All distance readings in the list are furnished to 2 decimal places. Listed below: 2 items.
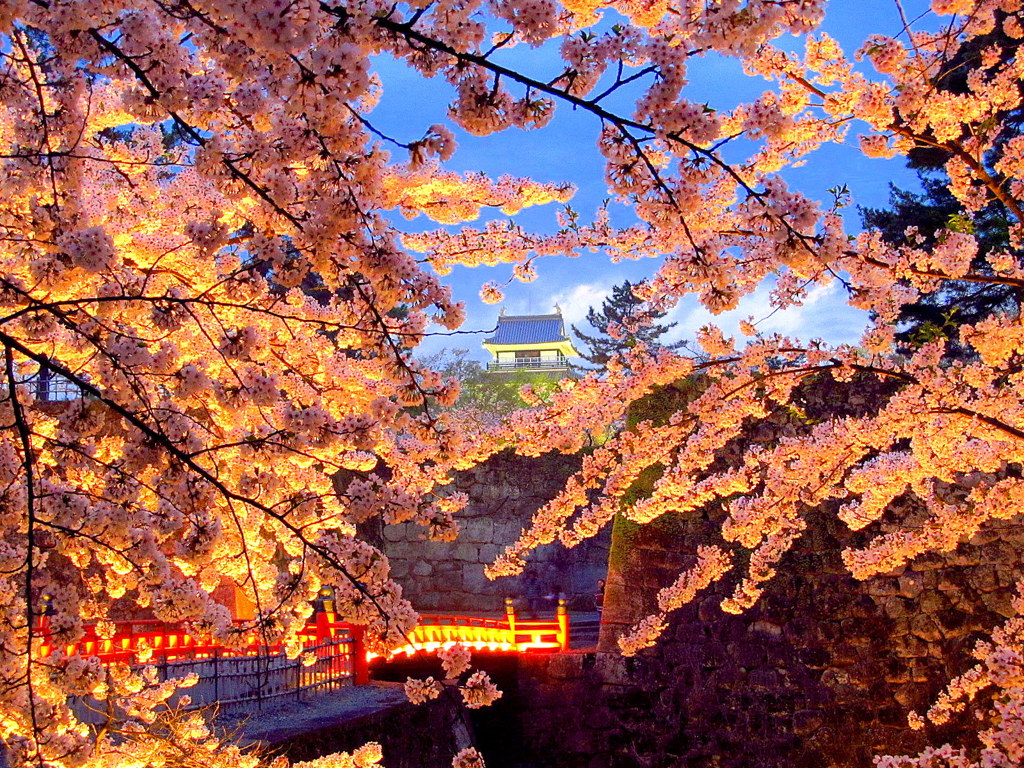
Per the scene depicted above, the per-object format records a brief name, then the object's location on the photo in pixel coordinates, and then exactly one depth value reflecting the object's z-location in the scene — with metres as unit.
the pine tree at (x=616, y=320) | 29.02
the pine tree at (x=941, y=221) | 11.62
